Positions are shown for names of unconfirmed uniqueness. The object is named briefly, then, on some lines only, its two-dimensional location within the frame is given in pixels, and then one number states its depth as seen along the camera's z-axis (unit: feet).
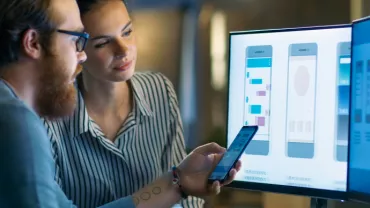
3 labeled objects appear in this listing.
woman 7.02
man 5.32
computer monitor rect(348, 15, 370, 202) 5.79
